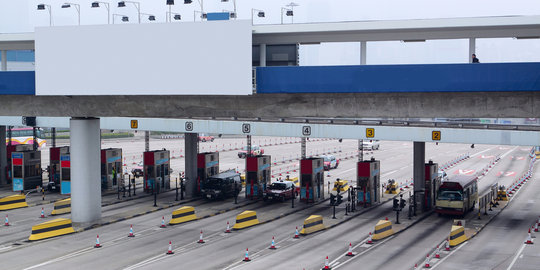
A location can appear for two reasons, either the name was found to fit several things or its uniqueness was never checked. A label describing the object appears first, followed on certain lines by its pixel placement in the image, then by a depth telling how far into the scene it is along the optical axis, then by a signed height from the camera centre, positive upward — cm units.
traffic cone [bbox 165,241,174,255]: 2645 -565
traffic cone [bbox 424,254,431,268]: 2396 -565
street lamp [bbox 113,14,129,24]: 2997 +503
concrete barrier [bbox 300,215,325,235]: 3095 -545
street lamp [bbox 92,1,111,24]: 3036 +573
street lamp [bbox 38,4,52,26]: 3080 +574
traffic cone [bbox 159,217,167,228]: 3288 -559
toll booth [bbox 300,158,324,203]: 4228 -409
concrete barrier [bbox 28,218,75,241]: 2947 -531
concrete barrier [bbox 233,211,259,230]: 3238 -542
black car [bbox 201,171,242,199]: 4272 -469
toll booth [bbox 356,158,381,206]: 4044 -410
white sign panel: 2602 +281
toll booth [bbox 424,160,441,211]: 3928 -429
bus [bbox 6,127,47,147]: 8296 -231
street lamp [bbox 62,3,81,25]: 3041 +569
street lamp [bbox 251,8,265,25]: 2800 +484
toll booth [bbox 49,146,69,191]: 4891 -324
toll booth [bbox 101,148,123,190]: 4856 -382
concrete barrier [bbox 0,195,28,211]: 3897 -523
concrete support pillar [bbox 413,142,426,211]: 3878 -332
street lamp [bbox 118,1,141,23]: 2986 +571
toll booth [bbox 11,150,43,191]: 4728 -375
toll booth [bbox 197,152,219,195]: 4657 -346
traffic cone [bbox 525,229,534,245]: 2908 -585
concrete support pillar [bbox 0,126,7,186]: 5106 -347
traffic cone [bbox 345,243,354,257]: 2619 -574
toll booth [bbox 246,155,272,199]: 4369 -395
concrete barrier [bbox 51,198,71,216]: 3680 -526
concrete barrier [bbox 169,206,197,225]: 3378 -535
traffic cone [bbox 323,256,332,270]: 2331 -558
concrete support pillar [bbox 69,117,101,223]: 3185 -232
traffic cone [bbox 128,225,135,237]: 3025 -556
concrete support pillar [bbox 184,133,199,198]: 4441 -322
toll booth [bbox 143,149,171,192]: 4691 -368
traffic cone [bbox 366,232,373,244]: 2900 -577
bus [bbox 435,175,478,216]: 3603 -470
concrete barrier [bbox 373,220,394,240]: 2978 -552
